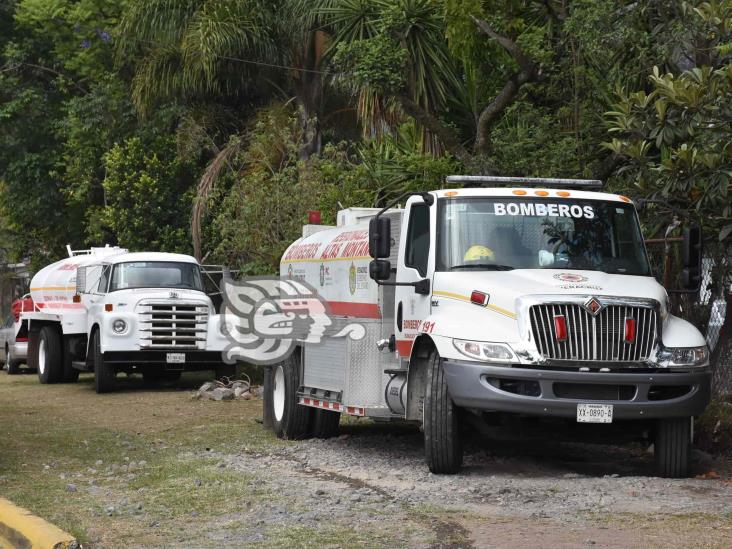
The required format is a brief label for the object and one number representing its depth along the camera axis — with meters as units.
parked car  27.30
